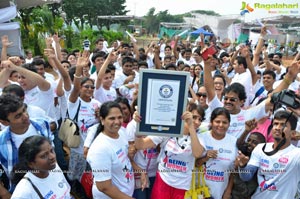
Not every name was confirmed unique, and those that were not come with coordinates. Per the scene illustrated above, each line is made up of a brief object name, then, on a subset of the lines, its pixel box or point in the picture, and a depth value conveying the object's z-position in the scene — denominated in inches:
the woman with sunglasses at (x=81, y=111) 161.5
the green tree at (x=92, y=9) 1409.9
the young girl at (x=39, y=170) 94.6
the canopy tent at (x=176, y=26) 1449.1
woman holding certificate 123.4
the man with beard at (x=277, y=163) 116.5
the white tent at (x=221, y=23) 1332.2
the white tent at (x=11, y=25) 438.3
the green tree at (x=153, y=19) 2817.4
